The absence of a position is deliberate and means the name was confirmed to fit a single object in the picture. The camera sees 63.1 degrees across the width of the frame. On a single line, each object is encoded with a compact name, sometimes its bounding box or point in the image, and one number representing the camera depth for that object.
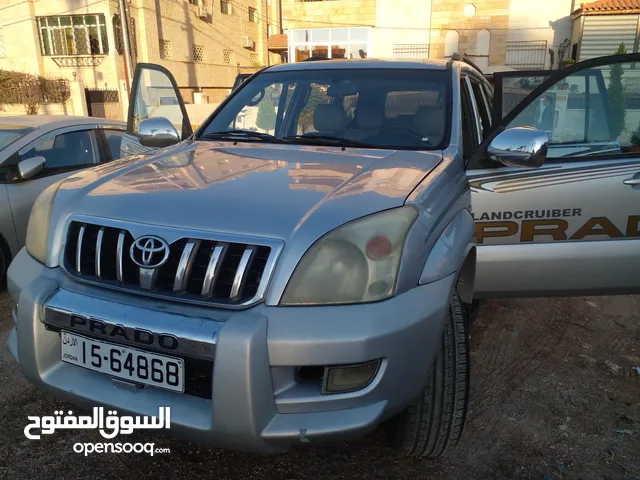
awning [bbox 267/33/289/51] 36.48
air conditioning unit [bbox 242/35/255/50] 36.31
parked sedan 4.13
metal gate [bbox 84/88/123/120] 26.03
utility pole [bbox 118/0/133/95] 19.16
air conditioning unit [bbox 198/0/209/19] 30.91
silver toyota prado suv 1.59
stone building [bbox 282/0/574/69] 25.38
